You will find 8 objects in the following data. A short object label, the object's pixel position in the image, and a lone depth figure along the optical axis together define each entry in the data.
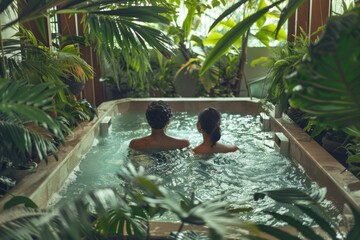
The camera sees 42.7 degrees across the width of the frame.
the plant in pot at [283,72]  4.06
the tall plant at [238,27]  1.13
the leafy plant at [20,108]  0.99
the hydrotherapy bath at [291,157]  2.51
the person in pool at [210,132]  3.66
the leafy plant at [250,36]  6.75
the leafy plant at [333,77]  0.79
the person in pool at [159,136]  3.83
